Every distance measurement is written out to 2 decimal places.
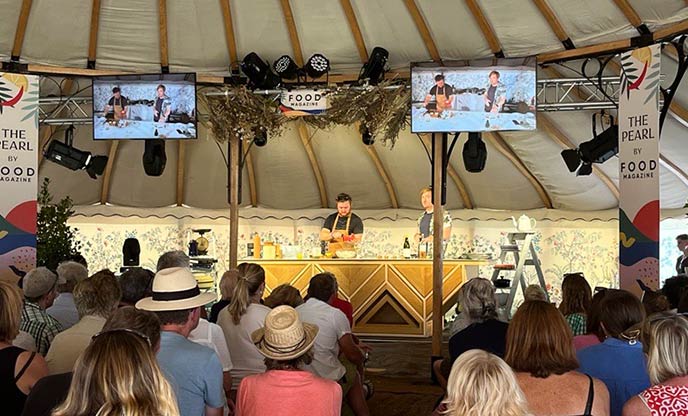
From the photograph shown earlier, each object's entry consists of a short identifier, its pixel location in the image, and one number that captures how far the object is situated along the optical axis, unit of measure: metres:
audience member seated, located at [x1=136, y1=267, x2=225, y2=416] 3.18
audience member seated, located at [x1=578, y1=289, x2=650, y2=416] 3.54
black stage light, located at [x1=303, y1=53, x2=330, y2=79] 8.52
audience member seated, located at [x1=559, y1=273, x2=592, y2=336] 4.92
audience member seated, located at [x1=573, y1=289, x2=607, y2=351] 4.04
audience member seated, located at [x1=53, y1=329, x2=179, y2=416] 2.19
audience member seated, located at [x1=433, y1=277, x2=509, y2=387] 4.19
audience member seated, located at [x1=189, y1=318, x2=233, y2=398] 4.11
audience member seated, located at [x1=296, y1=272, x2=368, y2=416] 5.06
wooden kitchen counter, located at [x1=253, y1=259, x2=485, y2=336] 9.37
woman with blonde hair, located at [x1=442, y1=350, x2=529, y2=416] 2.23
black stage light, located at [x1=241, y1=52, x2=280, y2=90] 8.66
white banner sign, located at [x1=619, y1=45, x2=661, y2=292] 6.15
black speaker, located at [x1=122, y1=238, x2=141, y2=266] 11.14
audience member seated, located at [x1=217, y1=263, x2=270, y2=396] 4.80
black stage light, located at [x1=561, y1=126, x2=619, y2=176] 8.11
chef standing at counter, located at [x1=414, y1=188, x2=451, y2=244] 9.94
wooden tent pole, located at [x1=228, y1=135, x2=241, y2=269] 9.13
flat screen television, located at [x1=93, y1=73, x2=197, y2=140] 8.66
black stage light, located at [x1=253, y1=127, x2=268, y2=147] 9.38
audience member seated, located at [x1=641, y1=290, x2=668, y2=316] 4.72
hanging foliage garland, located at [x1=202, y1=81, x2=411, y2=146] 8.70
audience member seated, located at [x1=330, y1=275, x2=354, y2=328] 6.09
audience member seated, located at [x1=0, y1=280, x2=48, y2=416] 3.16
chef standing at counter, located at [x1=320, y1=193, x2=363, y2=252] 10.13
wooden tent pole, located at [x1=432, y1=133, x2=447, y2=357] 8.36
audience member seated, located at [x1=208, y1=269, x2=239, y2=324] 5.35
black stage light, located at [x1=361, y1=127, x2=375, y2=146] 9.48
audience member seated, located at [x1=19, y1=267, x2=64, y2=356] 4.32
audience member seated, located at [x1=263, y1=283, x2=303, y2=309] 5.25
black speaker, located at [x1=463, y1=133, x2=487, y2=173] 8.72
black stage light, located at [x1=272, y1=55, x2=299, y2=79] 8.68
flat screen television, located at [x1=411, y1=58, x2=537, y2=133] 7.88
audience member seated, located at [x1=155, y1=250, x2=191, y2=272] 5.55
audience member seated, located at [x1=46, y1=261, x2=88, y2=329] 5.08
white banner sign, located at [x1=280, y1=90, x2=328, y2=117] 8.70
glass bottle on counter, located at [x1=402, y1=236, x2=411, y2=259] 9.91
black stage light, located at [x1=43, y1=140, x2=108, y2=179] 9.48
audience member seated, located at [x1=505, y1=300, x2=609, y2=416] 2.88
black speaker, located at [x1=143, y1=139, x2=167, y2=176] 9.34
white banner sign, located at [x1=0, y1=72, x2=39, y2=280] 7.26
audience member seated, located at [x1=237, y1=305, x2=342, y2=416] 3.10
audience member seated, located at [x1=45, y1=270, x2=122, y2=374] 3.77
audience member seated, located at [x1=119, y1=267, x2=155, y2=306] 4.75
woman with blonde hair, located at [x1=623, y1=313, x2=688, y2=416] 2.78
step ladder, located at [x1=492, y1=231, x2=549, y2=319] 10.27
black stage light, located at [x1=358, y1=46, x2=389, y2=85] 8.39
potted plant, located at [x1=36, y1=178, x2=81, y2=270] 8.81
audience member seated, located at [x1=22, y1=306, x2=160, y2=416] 2.71
